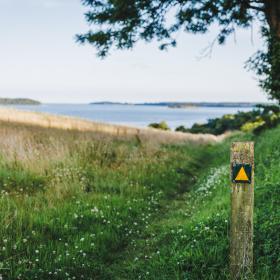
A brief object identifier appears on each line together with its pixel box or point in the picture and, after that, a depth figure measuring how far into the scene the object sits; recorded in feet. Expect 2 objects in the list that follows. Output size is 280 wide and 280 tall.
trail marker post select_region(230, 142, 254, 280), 13.50
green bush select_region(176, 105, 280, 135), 133.94
